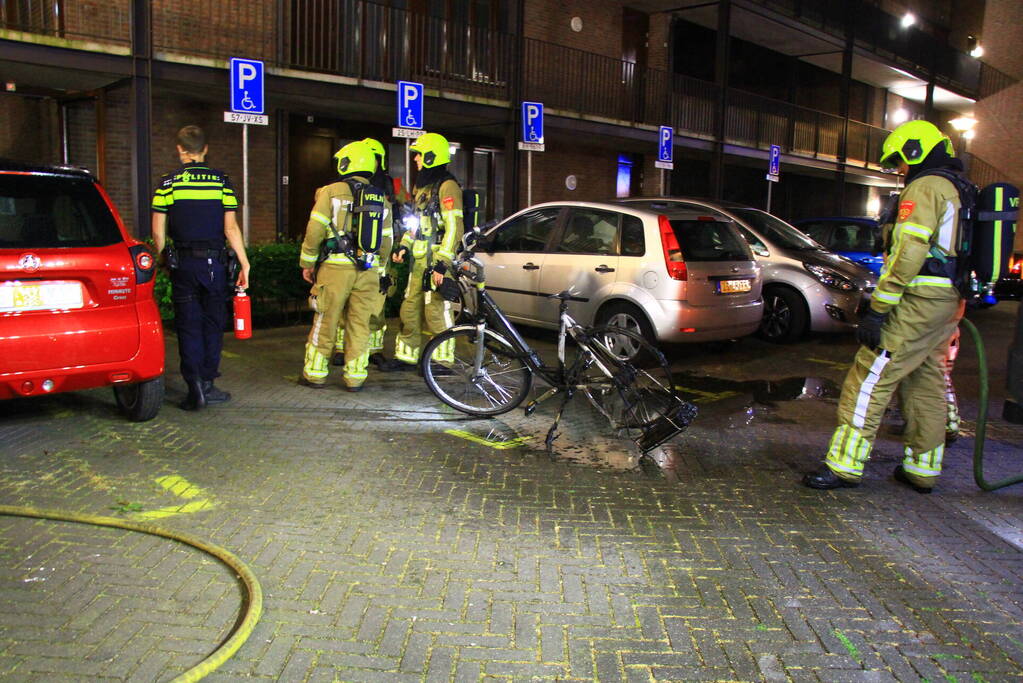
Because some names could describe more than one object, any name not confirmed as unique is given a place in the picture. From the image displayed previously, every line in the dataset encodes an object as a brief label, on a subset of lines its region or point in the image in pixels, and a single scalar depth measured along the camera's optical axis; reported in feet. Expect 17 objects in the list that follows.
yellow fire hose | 9.80
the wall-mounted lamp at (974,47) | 107.76
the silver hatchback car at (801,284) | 33.42
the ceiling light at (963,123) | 94.02
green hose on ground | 16.37
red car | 16.60
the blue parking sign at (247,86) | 31.81
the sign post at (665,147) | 51.96
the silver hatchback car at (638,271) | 27.45
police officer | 20.26
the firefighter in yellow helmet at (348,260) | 22.30
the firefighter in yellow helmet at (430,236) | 25.11
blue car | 41.57
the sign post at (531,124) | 43.98
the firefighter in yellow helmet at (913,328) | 15.58
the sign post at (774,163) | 64.03
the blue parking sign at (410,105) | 36.50
